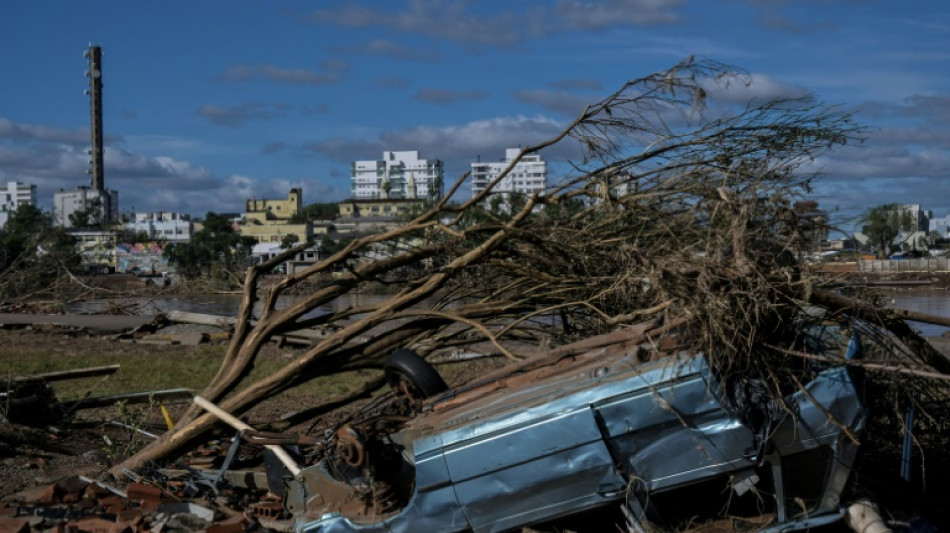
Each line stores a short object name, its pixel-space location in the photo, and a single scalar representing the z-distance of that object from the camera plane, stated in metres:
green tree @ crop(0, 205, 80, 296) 14.24
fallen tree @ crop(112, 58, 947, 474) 7.60
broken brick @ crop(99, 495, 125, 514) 6.87
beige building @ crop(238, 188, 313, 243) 105.38
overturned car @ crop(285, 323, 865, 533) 5.23
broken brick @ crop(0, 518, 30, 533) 6.22
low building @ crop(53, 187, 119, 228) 98.09
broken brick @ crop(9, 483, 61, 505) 6.95
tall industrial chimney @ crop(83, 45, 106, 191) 96.19
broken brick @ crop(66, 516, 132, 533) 6.32
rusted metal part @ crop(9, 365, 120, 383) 10.82
